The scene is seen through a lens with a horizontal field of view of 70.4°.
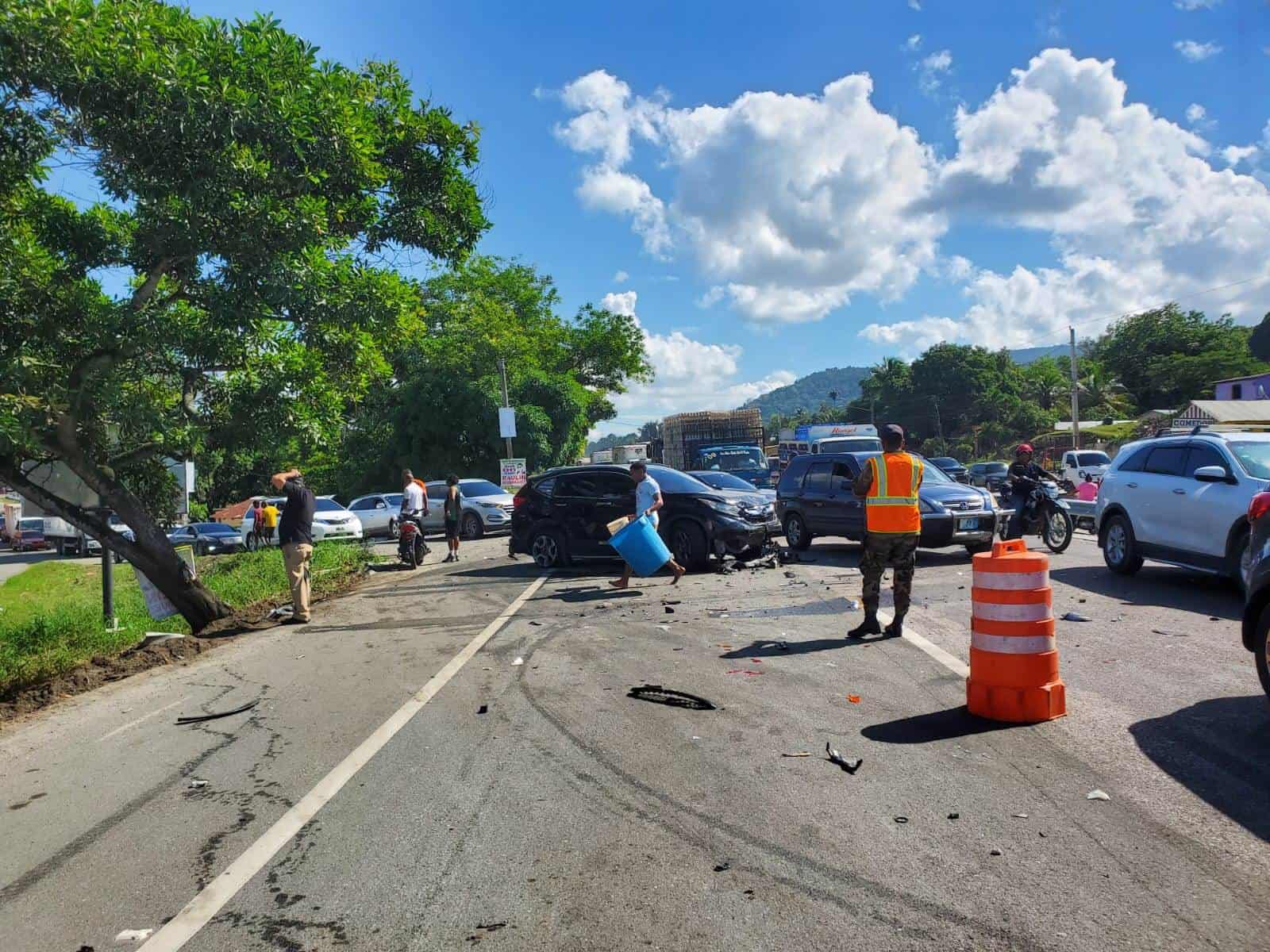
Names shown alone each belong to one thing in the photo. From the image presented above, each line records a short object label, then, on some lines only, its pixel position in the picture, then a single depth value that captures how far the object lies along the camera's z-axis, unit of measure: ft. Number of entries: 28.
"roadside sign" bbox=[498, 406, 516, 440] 110.63
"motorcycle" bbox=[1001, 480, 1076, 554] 48.19
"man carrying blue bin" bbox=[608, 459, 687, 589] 42.14
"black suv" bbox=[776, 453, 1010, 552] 45.03
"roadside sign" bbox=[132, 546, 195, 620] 37.99
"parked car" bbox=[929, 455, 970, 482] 108.68
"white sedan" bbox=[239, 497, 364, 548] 82.84
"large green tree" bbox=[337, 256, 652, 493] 131.95
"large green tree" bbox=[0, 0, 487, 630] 26.91
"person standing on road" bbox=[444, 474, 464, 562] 63.87
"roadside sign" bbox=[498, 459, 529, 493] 108.27
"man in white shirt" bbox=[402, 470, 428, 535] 60.80
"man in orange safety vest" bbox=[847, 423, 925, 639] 27.12
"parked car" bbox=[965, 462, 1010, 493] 132.98
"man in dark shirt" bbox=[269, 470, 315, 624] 37.35
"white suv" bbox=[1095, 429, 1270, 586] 31.86
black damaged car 46.68
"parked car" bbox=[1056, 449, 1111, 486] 106.63
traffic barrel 18.24
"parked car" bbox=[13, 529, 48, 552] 171.12
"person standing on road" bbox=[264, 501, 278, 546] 79.53
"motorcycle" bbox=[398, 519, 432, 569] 60.54
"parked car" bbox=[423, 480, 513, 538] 88.17
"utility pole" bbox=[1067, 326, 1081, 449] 158.51
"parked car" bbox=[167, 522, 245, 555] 105.29
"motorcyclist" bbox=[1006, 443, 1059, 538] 48.44
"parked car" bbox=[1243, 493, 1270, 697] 17.95
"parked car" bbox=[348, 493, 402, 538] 97.40
